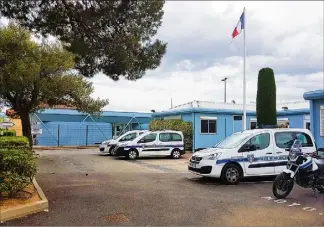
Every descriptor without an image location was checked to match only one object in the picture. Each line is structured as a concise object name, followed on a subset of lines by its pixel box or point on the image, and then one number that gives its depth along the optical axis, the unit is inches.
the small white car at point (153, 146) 824.9
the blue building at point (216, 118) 1029.8
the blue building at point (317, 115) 624.3
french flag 792.3
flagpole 794.2
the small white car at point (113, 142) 919.7
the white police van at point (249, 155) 454.3
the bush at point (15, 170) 313.3
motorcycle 362.0
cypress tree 847.1
